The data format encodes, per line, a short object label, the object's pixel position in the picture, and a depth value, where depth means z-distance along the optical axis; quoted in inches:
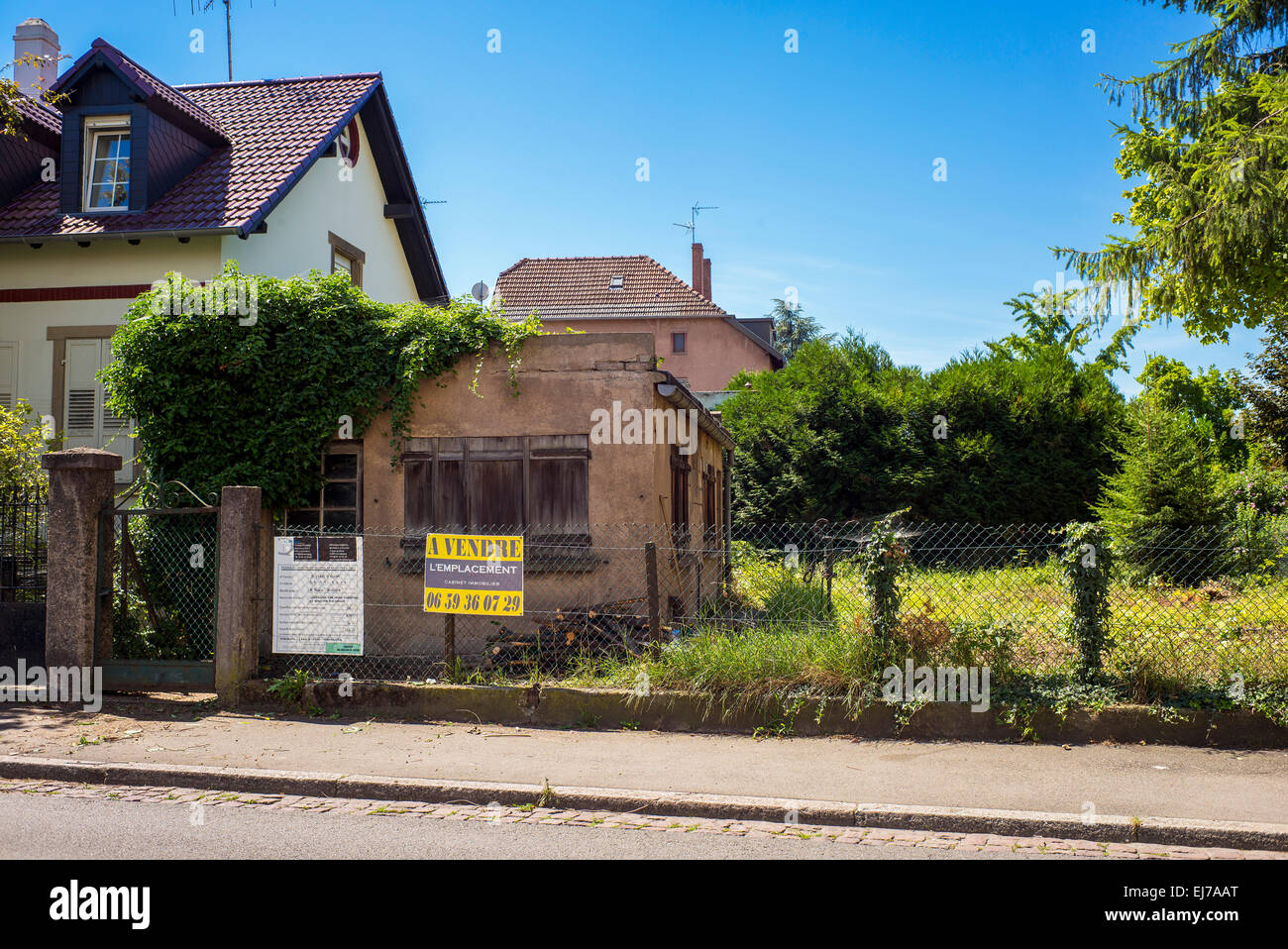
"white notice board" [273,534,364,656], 362.0
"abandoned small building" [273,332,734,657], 440.1
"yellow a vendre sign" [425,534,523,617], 354.9
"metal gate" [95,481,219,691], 365.7
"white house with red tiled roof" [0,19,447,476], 591.8
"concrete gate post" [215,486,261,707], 358.6
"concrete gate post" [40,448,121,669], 369.1
